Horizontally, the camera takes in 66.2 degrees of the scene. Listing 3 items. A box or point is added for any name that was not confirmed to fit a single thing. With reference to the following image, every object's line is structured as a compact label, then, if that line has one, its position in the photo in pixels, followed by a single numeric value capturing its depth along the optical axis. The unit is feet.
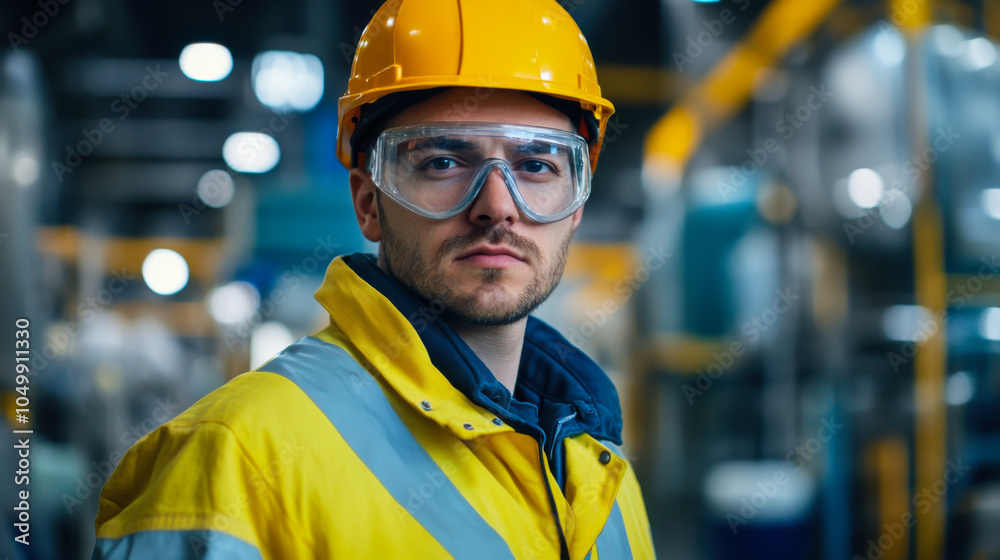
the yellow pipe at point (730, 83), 16.05
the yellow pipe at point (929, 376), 12.57
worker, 3.52
